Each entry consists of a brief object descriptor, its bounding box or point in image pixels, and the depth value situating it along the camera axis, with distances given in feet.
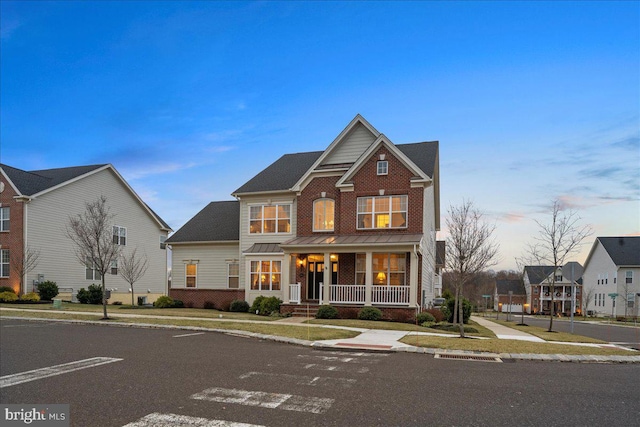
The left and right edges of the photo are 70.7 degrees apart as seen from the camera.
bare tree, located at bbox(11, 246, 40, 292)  98.10
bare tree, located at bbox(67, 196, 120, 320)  71.72
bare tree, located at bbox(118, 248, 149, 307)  112.11
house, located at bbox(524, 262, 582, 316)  249.14
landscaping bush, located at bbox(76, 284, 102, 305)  106.93
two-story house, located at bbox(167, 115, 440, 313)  75.41
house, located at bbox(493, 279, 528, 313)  295.99
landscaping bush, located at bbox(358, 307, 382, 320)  69.21
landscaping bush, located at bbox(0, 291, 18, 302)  92.07
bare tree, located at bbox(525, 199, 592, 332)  76.07
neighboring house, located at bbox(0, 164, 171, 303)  100.89
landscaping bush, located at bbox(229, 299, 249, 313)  87.51
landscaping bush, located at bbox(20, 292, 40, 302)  93.91
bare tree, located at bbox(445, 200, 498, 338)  62.75
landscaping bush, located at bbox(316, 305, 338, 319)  70.13
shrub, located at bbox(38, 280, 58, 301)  99.50
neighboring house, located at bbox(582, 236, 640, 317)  179.32
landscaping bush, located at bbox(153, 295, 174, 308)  95.86
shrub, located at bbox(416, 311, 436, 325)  68.31
